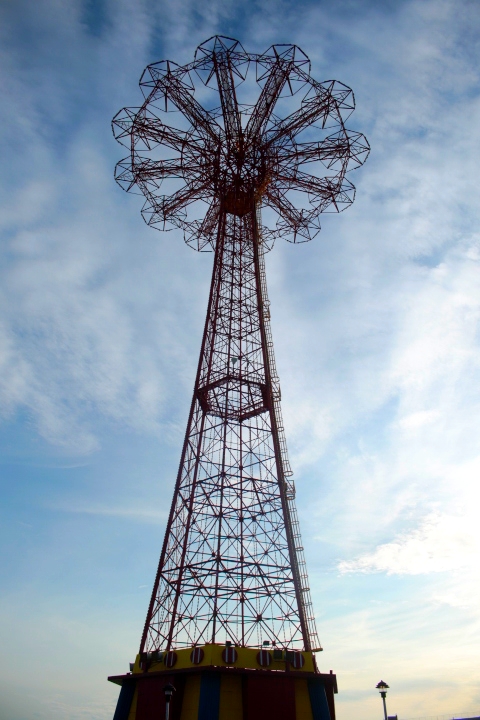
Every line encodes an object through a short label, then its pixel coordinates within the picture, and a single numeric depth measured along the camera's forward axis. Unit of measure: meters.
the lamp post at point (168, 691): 26.34
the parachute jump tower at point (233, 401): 32.16
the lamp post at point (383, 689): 30.78
